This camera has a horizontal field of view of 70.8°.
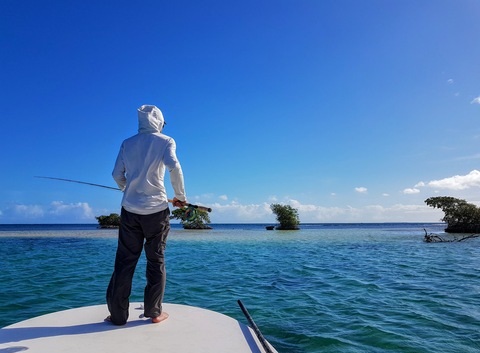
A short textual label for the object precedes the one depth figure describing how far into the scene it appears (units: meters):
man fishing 4.34
